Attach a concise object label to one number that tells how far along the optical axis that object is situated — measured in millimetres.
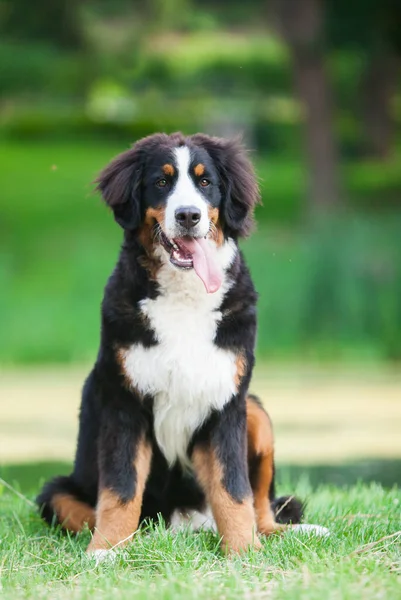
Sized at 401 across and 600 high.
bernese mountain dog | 5410
